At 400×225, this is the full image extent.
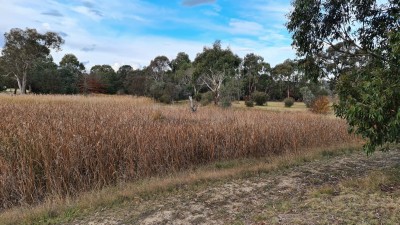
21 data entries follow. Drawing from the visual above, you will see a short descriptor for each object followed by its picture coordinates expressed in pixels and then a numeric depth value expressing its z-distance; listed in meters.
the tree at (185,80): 40.27
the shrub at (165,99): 31.72
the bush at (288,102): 33.69
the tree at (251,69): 54.47
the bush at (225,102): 26.48
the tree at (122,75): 50.90
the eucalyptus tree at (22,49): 34.66
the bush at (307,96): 31.42
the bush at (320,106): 23.28
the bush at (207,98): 30.03
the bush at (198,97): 35.24
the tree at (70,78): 42.54
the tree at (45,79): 40.10
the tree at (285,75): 52.41
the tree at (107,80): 48.82
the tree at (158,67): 49.58
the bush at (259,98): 35.41
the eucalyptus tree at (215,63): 32.94
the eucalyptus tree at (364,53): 3.74
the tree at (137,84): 40.37
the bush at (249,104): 31.12
